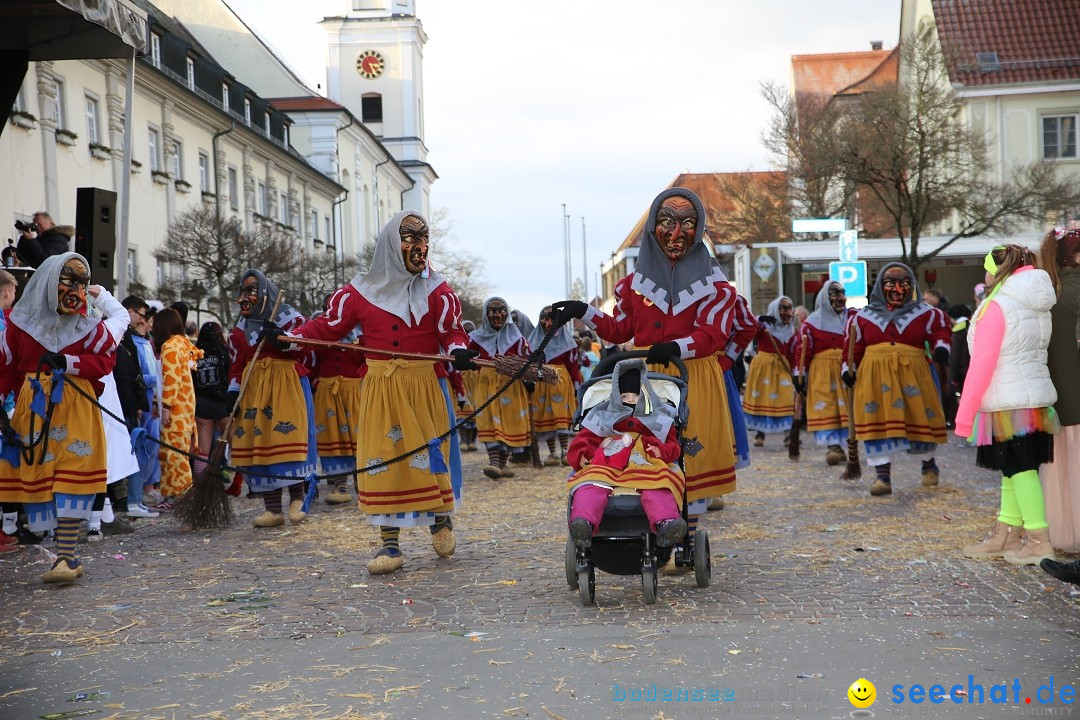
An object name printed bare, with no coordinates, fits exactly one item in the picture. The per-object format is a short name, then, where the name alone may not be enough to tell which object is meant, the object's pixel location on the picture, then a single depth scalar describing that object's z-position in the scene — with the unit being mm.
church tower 82562
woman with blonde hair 7895
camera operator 13688
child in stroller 6910
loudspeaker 13133
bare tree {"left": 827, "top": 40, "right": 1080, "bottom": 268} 32156
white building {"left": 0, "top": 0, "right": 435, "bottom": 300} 28141
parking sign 25250
